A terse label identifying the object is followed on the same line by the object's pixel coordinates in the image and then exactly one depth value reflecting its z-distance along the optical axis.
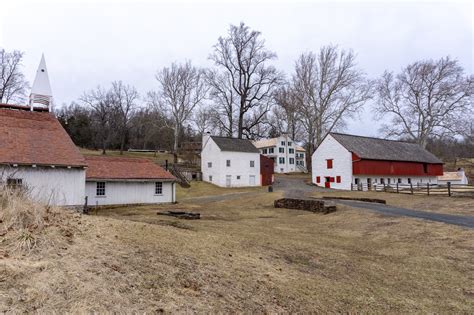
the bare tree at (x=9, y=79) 53.84
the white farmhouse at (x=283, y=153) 70.12
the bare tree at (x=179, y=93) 59.06
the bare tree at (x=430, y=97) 49.69
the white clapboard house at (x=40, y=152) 19.58
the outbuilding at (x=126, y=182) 25.59
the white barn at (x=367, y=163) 43.19
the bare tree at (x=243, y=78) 57.50
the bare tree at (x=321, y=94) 53.62
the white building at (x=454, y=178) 51.25
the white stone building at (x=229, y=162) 46.69
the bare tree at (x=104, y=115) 63.55
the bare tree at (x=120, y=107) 65.19
